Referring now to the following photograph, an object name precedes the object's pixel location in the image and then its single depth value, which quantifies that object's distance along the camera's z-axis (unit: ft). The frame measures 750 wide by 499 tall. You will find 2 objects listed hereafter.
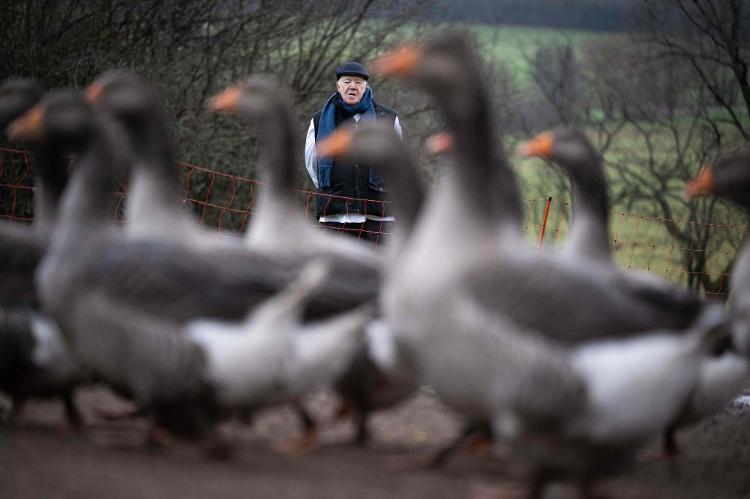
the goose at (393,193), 17.71
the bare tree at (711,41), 65.36
